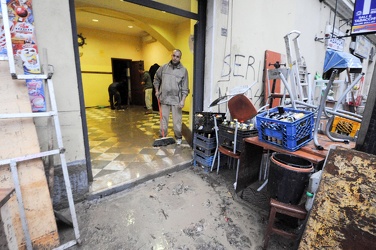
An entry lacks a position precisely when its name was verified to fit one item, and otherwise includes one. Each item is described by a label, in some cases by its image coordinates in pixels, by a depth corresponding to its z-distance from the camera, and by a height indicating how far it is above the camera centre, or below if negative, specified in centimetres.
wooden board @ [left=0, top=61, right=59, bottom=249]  137 -63
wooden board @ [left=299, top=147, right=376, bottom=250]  113 -76
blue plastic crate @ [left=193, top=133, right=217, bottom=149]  271 -83
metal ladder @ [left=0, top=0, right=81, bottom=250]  126 -52
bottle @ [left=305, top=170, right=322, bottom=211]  136 -74
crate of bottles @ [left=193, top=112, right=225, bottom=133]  276 -55
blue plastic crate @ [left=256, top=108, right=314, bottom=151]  170 -44
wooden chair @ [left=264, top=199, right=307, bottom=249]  143 -97
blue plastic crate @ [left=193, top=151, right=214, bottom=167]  279 -113
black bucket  153 -79
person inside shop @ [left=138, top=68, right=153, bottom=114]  677 -22
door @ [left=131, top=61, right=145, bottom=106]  839 -14
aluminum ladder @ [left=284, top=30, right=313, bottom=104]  265 +14
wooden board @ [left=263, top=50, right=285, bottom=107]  402 +44
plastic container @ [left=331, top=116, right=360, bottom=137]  281 -64
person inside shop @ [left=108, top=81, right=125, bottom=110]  732 -48
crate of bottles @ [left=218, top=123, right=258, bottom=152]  232 -63
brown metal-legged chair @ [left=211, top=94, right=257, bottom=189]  230 -39
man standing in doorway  354 -13
